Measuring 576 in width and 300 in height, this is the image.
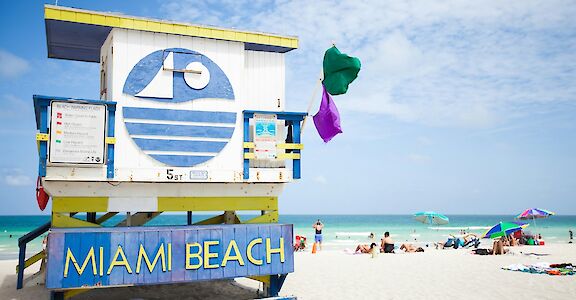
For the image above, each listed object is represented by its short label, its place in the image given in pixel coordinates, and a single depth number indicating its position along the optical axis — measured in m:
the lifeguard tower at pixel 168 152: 8.54
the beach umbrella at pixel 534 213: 32.16
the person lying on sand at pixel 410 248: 25.80
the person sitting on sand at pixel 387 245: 25.17
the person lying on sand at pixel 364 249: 25.32
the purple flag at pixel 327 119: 10.06
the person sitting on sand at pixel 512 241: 30.23
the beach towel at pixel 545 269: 16.16
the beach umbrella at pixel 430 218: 34.12
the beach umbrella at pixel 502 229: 25.31
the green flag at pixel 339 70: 9.76
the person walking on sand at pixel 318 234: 27.09
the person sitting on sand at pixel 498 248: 23.97
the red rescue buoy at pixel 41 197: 10.66
